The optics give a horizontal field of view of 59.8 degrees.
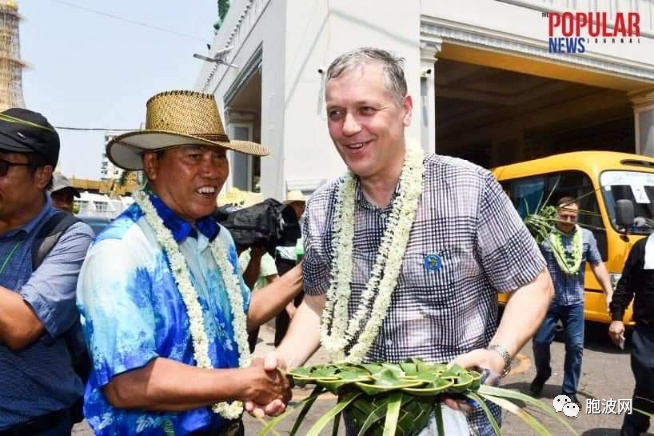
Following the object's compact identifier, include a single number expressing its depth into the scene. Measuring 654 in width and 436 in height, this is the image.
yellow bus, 7.55
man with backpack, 1.98
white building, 8.96
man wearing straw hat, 1.63
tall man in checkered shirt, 1.72
